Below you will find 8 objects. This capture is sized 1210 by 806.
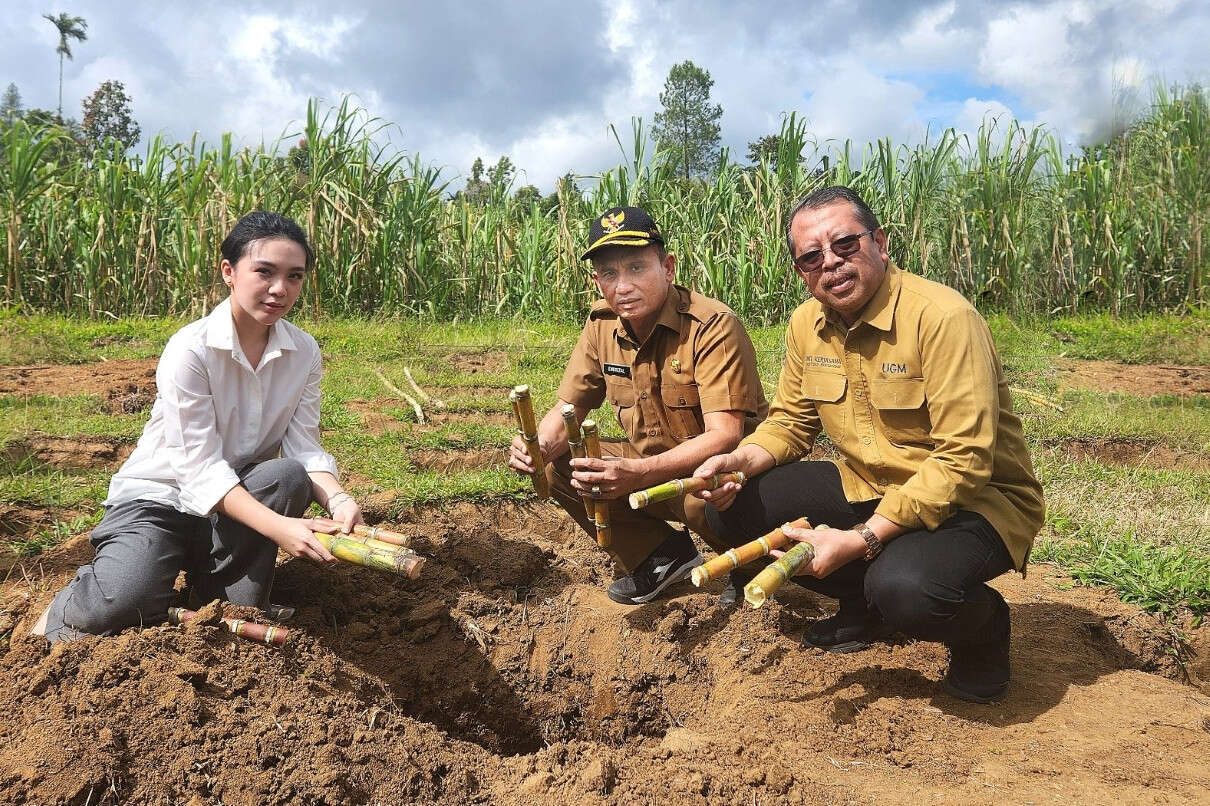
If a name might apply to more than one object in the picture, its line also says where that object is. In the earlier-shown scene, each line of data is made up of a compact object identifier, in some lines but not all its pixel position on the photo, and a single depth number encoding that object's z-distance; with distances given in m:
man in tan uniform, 2.80
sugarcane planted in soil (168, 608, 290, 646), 2.34
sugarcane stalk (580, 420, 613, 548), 2.71
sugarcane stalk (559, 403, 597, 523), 2.74
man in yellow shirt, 2.19
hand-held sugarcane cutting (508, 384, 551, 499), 2.68
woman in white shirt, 2.39
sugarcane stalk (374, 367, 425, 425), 5.01
